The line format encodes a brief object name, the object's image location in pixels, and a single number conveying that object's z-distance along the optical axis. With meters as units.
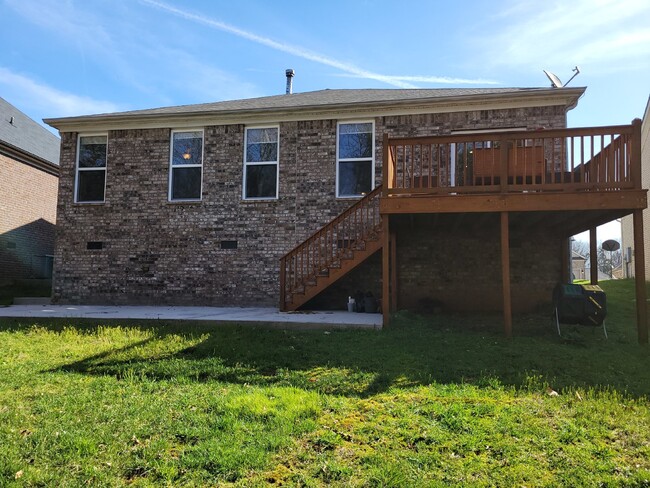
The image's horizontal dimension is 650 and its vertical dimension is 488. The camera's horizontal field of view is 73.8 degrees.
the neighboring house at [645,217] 15.99
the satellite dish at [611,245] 14.01
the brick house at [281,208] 8.91
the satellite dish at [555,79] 9.08
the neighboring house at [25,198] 13.71
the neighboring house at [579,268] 47.35
